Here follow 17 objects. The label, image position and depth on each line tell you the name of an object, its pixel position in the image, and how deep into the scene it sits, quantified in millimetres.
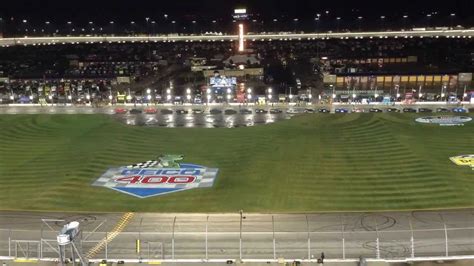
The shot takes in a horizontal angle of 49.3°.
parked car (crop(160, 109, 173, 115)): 98838
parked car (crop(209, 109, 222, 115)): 97688
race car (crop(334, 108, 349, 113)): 95625
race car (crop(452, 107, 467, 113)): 92625
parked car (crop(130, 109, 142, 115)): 99144
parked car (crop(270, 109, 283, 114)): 96812
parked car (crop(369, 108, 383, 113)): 94750
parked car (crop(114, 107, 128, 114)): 99625
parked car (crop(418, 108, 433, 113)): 93525
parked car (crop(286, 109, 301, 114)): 96600
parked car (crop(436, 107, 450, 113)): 93125
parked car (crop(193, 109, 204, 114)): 98938
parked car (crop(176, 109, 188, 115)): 98375
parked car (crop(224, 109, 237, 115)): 97106
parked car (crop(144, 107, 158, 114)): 99038
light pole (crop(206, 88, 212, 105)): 108325
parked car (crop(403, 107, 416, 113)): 93938
